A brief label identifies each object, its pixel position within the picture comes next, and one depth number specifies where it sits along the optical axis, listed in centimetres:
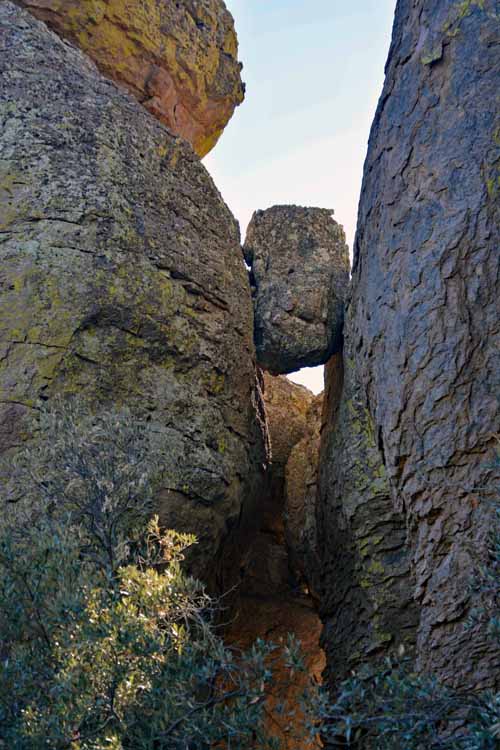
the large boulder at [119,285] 977
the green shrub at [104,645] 559
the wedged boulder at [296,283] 1317
